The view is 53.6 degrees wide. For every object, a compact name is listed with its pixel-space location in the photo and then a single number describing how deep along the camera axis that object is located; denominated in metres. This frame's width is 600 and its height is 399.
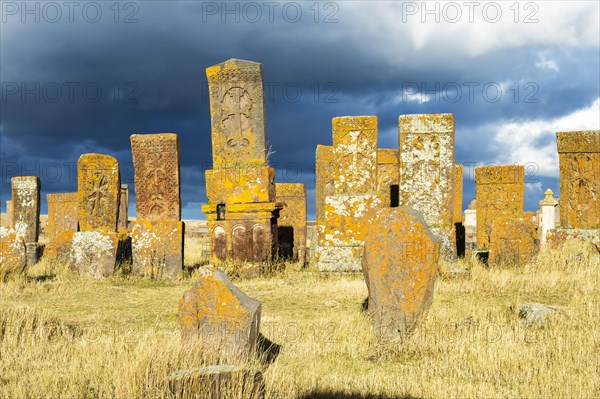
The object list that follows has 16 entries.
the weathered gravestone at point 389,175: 16.25
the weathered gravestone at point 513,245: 10.79
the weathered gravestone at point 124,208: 23.59
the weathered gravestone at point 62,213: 20.84
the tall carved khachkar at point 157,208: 11.95
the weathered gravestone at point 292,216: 17.33
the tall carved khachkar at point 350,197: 11.02
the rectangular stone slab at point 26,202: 19.73
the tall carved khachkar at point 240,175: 11.29
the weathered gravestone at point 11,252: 11.39
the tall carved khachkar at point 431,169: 11.22
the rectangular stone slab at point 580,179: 12.53
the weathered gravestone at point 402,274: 5.81
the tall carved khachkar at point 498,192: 14.93
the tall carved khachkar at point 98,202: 12.41
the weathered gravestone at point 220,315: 4.91
